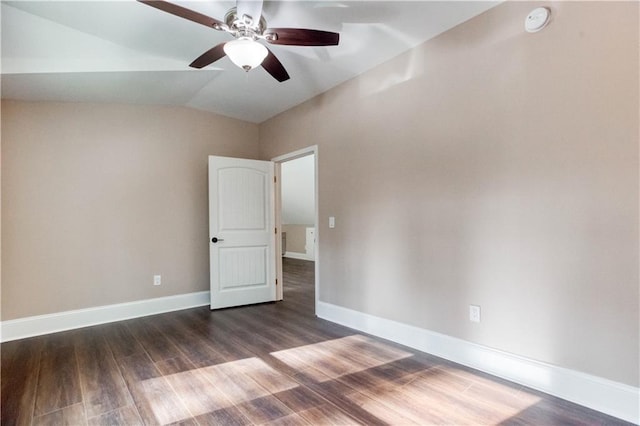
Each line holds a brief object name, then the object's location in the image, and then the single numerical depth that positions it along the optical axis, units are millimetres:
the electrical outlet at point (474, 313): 2405
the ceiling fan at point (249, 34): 1878
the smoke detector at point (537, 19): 2051
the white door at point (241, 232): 4191
